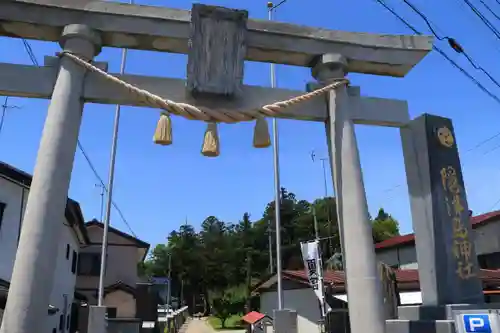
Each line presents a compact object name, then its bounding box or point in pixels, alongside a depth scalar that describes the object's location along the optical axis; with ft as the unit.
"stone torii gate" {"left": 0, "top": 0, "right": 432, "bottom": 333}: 16.80
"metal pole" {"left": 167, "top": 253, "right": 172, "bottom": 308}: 168.76
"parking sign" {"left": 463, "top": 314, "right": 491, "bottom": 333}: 15.79
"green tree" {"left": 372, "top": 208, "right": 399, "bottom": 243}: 166.71
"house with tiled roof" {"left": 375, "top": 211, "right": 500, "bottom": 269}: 60.34
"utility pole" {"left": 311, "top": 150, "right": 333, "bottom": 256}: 151.43
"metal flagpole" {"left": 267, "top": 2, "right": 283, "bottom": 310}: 45.21
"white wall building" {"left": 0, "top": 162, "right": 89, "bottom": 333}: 40.83
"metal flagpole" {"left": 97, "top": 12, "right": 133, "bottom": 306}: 46.12
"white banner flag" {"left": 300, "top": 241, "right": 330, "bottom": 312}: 48.26
